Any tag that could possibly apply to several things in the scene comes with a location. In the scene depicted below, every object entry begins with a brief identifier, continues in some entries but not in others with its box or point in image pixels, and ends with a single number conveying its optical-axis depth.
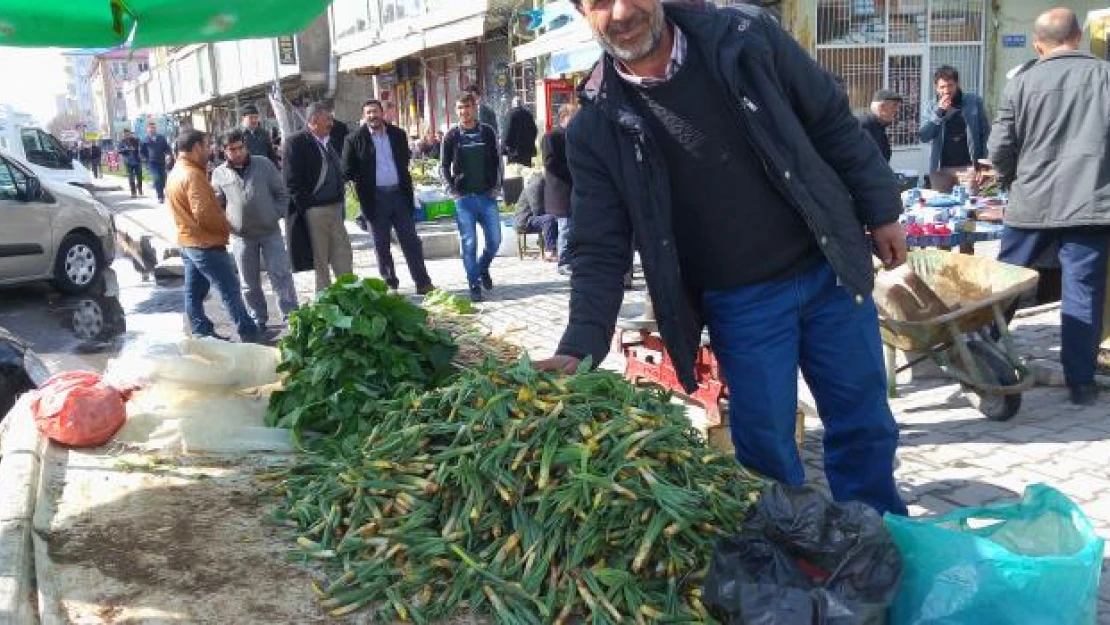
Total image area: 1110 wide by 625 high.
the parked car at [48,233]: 10.95
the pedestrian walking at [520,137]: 14.02
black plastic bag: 2.13
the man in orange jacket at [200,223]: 7.54
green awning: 4.19
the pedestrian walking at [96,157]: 44.38
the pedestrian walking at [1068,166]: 4.95
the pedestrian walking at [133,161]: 28.53
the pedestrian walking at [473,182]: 9.43
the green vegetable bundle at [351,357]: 3.62
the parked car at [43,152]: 23.17
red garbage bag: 3.57
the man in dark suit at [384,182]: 9.26
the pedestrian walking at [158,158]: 24.89
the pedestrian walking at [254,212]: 7.95
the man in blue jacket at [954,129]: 9.85
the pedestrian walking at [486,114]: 15.28
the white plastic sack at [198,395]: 3.69
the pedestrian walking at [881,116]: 8.56
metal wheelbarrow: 4.93
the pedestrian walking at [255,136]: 15.65
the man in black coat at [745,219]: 2.83
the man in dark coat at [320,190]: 8.72
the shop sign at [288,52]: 29.11
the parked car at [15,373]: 5.55
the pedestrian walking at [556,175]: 9.16
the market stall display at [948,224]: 6.59
